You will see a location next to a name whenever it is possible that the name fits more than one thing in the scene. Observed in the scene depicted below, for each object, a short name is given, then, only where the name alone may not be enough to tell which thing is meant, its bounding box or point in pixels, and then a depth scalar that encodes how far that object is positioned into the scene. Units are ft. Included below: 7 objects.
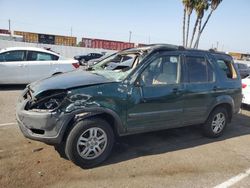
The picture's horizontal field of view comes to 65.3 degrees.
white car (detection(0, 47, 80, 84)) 22.09
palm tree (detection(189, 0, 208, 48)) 53.62
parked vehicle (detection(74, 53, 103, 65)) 66.84
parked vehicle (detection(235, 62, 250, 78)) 42.97
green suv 8.87
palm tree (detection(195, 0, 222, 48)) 54.59
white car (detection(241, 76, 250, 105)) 20.35
